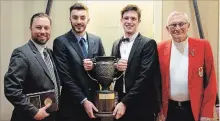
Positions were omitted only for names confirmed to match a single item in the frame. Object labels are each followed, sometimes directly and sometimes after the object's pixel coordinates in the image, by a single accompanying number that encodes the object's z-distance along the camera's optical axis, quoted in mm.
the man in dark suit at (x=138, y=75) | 1862
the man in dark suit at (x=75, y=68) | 1853
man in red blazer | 1844
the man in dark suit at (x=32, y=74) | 1584
